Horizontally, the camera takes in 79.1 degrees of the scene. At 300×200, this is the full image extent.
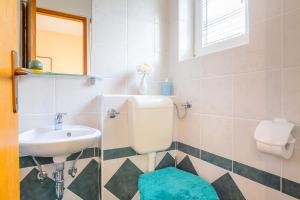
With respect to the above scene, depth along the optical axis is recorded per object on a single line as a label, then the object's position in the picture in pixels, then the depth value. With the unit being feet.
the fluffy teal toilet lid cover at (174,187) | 3.56
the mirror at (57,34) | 4.11
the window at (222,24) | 4.09
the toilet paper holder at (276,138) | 2.70
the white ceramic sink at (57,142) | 3.10
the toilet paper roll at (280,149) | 2.71
